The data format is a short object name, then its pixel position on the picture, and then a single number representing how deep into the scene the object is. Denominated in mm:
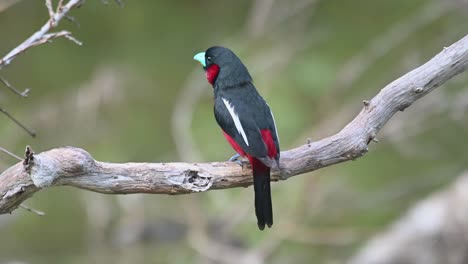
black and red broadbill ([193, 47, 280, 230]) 6594
